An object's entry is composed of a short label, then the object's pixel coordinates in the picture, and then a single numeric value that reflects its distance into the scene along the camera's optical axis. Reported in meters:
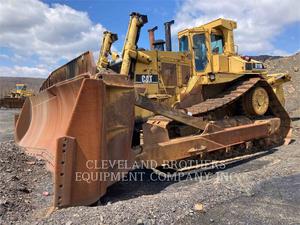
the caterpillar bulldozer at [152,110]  2.68
